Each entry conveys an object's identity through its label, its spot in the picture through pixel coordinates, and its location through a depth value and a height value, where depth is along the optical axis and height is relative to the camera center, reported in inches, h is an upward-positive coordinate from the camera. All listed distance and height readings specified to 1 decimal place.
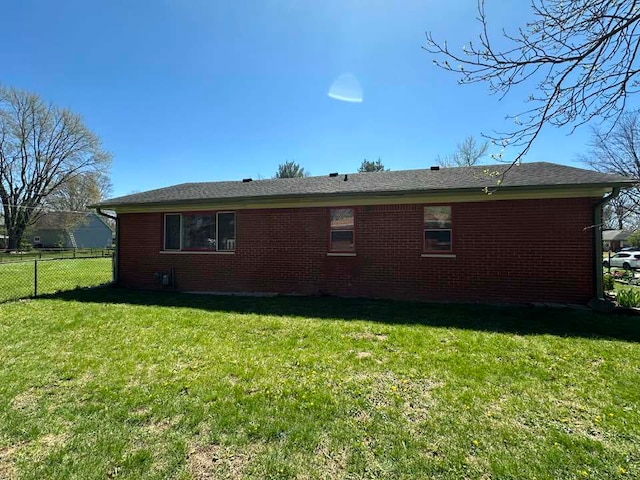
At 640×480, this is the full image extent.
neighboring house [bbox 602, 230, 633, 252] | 1803.8 +27.1
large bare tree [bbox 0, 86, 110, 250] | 1268.5 +349.0
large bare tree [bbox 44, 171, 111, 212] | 1425.9 +205.6
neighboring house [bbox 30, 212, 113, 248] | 1648.6 +36.1
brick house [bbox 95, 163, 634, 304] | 297.6 +5.5
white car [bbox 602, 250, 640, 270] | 991.4 -48.7
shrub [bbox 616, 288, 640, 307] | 272.5 -45.9
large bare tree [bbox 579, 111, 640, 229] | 934.4 +254.6
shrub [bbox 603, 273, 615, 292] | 378.6 -46.0
